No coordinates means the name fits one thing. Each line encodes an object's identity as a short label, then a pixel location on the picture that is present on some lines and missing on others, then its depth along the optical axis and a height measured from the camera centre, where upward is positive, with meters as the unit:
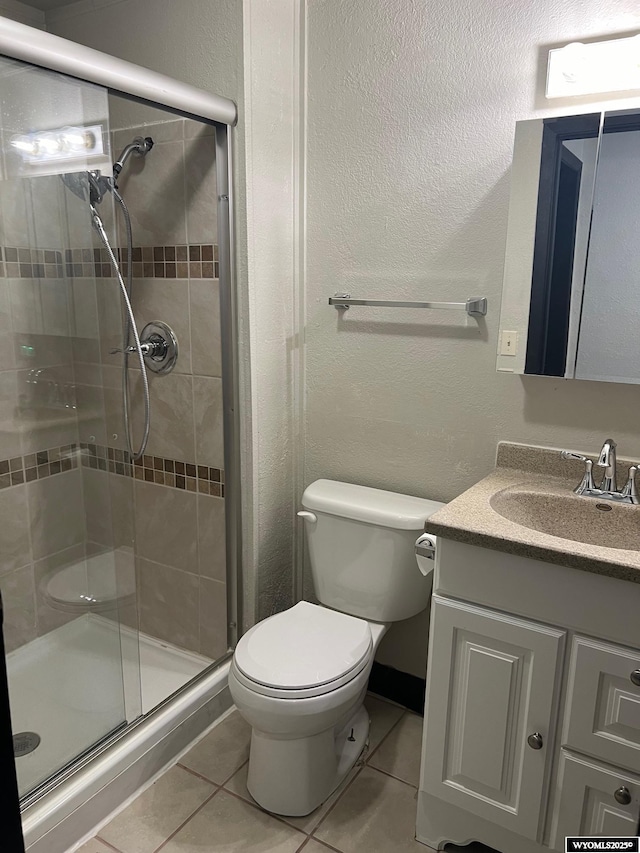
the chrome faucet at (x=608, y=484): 1.66 -0.51
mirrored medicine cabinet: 1.62 +0.08
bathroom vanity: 1.36 -0.85
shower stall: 1.66 -0.40
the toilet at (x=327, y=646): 1.67 -0.97
